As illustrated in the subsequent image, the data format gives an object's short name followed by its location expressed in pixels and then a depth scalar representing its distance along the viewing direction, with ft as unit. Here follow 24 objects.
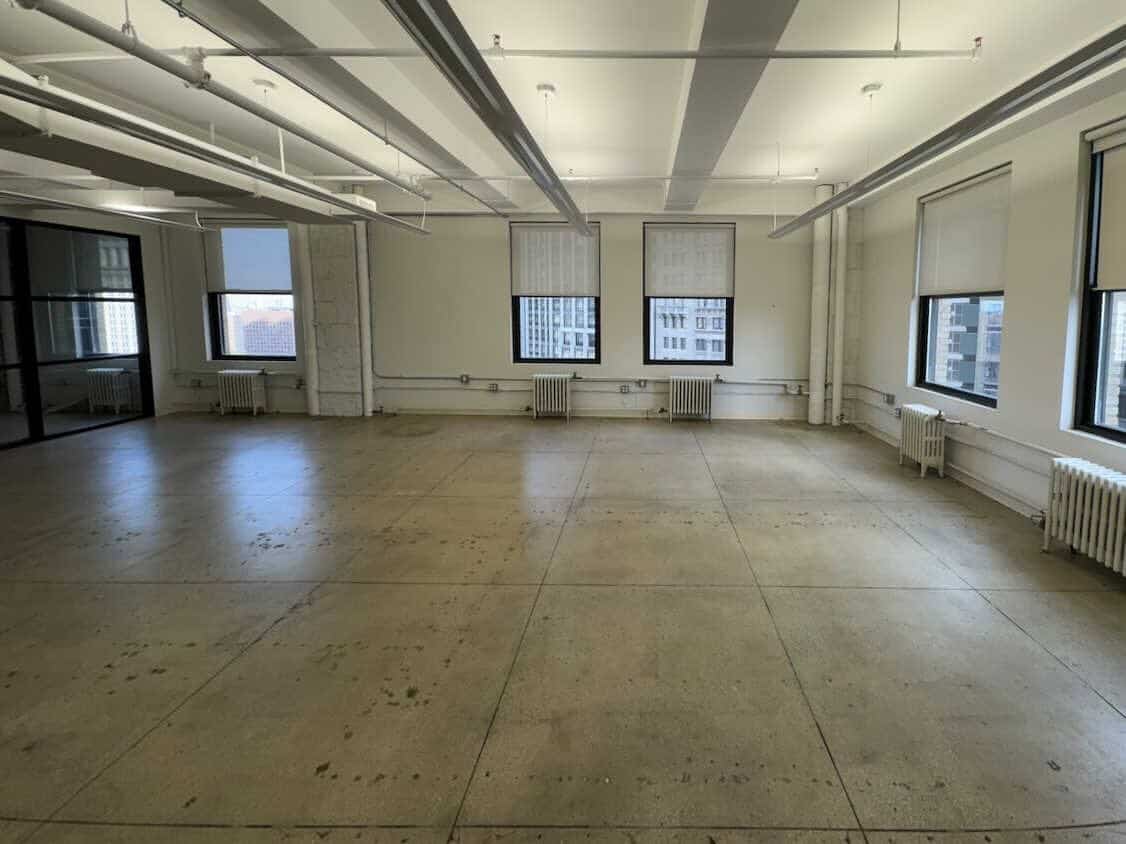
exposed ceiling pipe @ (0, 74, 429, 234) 10.66
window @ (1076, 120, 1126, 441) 13.28
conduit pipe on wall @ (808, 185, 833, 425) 27.68
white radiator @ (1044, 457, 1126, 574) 11.61
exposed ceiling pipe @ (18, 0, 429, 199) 8.20
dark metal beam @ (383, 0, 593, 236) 7.19
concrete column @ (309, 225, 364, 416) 29.99
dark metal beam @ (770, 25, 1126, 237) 8.08
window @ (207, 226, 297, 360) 31.60
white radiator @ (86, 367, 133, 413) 28.71
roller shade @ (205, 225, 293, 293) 31.50
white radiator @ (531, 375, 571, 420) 30.22
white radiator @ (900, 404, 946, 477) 19.57
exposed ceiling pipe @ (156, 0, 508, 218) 9.60
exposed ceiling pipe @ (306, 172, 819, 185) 21.58
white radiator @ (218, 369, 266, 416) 31.65
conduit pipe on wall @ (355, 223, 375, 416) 30.04
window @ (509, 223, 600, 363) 30.30
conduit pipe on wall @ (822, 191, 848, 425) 27.58
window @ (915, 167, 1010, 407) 17.95
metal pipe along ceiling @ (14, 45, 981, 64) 10.84
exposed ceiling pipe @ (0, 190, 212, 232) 19.76
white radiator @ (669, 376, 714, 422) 29.71
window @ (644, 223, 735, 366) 29.78
